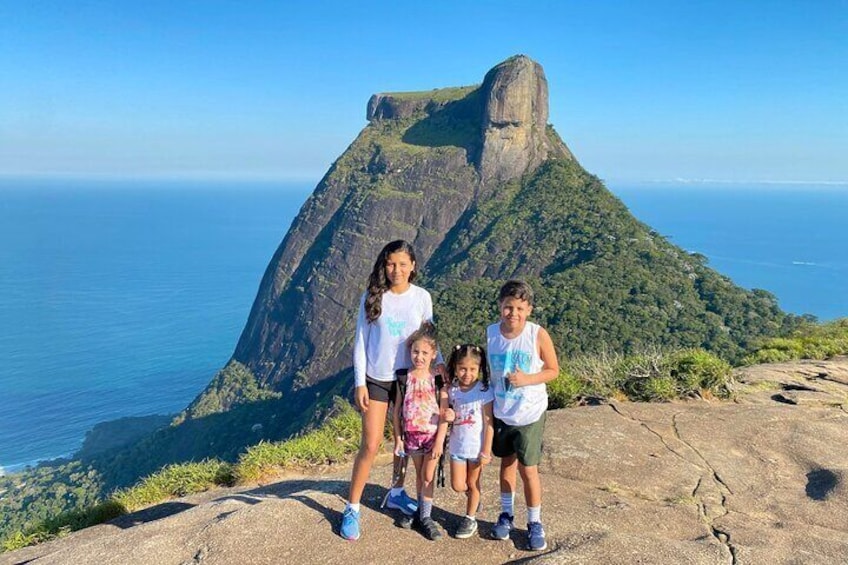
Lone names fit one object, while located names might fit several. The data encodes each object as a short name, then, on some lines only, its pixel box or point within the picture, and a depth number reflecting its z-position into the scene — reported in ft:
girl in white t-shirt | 11.96
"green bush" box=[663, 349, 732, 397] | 21.25
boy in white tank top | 11.69
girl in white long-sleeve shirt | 12.21
